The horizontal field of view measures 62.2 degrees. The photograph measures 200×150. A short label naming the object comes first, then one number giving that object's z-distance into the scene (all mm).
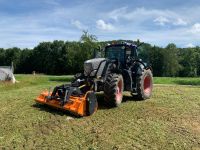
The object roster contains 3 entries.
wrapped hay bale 15399
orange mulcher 4890
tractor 5006
